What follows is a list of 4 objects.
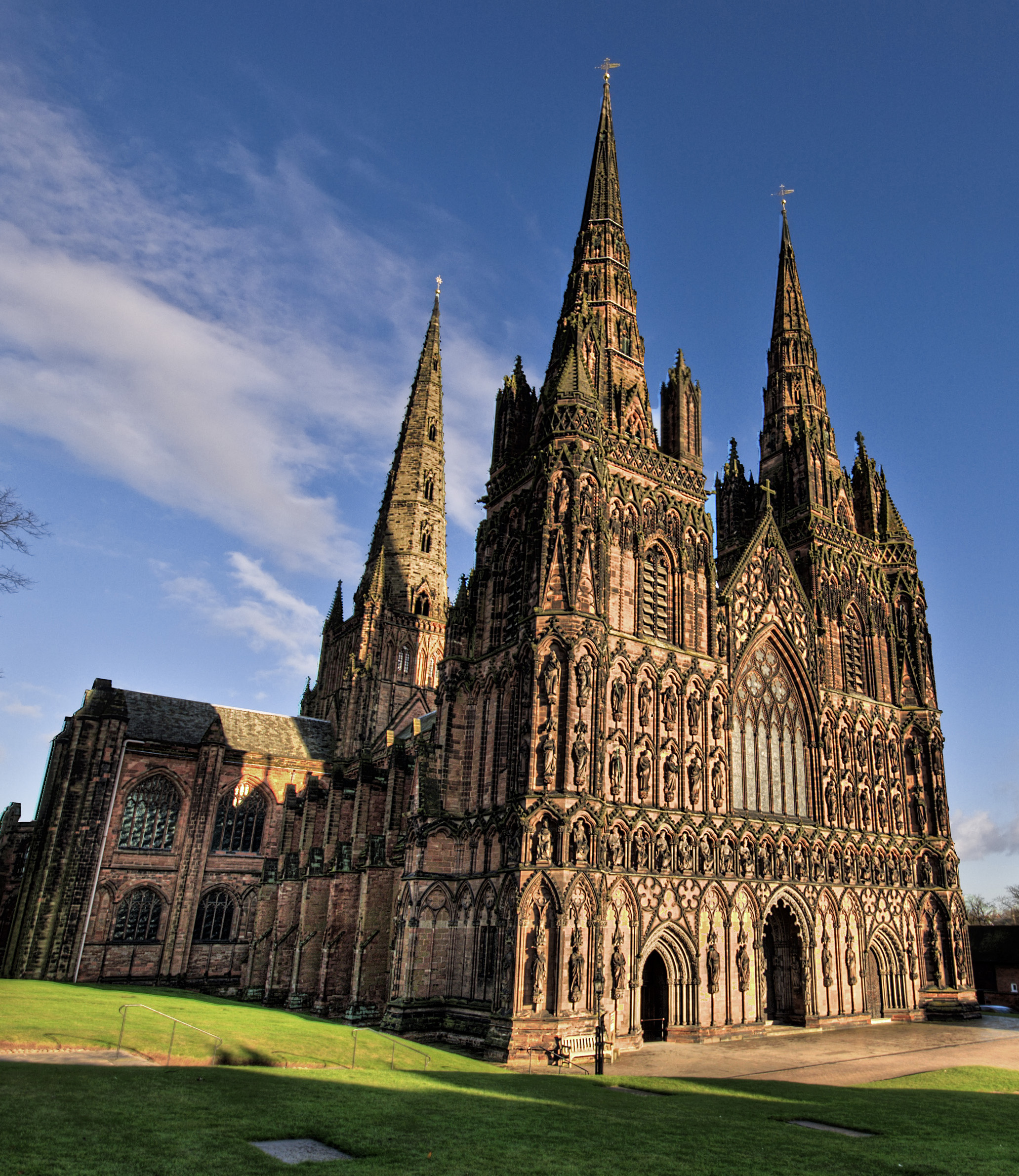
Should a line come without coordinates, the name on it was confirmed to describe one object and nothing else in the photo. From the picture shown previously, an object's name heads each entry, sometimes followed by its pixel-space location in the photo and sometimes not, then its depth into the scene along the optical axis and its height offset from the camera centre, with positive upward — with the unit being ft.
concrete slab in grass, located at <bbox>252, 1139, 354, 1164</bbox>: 32.32 -9.71
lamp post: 70.33 -9.90
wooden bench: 75.36 -11.65
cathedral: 87.76 +15.19
